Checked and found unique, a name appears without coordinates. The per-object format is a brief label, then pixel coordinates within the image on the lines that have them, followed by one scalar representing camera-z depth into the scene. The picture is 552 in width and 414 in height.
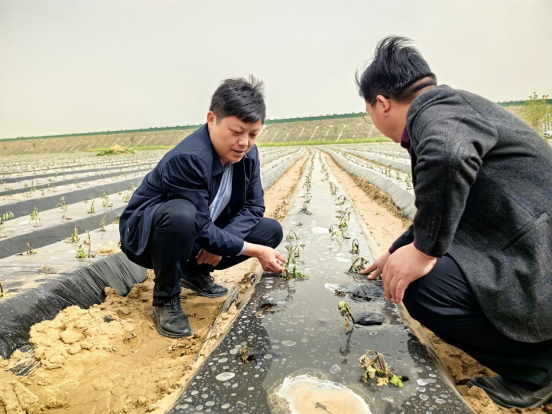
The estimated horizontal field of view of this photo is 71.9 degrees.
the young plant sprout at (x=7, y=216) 4.21
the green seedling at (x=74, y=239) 3.17
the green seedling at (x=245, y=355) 1.63
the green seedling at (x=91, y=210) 4.45
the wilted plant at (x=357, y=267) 2.64
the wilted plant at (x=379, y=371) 1.45
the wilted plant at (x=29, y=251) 2.91
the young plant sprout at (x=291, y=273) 2.56
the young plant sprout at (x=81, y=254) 2.77
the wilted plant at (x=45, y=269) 2.49
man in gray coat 1.28
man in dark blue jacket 2.05
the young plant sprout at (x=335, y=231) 3.51
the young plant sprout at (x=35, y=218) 3.87
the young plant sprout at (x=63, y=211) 4.18
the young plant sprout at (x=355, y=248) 3.05
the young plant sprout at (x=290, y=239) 3.33
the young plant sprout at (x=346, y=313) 1.77
